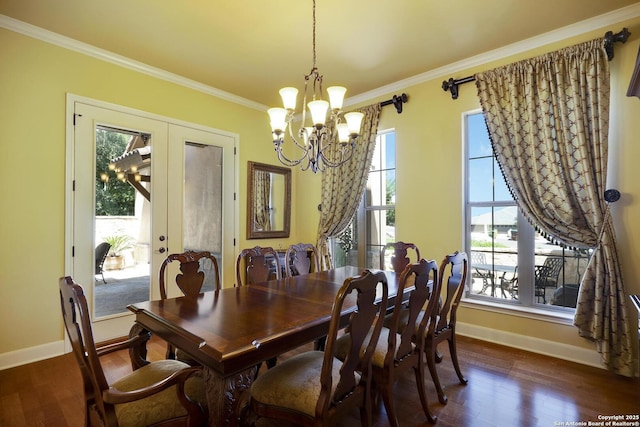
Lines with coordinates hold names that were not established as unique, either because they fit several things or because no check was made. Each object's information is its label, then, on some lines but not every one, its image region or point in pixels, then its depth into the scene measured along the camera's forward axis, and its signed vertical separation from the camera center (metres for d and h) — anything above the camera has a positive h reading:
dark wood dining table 1.27 -0.53
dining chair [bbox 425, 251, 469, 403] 2.13 -0.77
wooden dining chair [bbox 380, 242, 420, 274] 3.16 -0.40
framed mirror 4.49 +0.25
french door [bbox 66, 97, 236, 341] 3.09 +0.20
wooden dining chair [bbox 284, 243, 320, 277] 3.11 -0.39
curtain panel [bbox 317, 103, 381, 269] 4.06 +0.43
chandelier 2.18 +0.71
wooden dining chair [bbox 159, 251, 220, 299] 2.24 -0.42
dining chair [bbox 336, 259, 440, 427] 1.75 -0.80
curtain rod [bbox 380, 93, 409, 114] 3.82 +1.44
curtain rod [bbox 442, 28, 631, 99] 2.52 +1.45
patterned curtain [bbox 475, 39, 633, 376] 2.50 +0.52
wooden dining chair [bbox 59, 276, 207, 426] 1.20 -0.79
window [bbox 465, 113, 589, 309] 2.95 -0.33
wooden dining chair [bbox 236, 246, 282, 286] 2.77 -0.43
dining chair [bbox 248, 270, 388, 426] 1.35 -0.81
